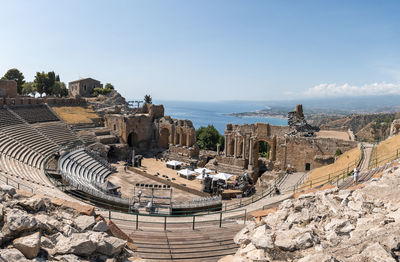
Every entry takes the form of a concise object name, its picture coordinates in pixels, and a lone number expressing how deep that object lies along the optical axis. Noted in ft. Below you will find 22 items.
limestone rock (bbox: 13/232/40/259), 19.89
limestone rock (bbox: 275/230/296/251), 24.96
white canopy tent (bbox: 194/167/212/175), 118.39
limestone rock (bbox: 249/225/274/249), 25.72
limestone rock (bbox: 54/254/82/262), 21.09
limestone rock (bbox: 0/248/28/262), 18.66
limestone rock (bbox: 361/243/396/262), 20.11
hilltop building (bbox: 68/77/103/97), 254.27
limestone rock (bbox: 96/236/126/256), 23.22
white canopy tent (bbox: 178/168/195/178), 119.44
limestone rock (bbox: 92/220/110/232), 25.79
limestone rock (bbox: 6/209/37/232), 21.00
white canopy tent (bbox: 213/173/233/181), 110.32
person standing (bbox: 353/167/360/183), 53.01
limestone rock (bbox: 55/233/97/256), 21.90
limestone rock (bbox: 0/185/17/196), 27.13
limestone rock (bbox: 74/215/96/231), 25.50
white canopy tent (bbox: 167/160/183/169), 135.54
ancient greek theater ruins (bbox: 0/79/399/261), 44.46
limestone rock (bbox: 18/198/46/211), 25.62
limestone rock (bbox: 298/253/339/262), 20.57
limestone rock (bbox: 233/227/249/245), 30.79
